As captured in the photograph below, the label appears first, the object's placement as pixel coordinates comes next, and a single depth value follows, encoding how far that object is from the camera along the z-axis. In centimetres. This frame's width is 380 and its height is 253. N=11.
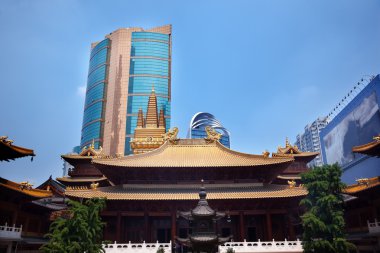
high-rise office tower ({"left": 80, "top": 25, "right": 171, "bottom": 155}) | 10419
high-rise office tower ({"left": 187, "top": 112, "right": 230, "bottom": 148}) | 14412
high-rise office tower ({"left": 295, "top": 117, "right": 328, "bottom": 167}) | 13371
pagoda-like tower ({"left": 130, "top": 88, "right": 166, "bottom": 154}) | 4556
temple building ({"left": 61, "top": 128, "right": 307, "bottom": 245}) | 2755
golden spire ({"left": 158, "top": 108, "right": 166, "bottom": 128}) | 7630
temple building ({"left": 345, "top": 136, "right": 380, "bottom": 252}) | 2352
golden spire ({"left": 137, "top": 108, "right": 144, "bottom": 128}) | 6780
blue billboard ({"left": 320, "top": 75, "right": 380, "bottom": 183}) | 4706
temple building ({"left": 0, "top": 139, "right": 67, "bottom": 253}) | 2317
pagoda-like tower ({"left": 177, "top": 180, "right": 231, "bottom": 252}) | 1636
